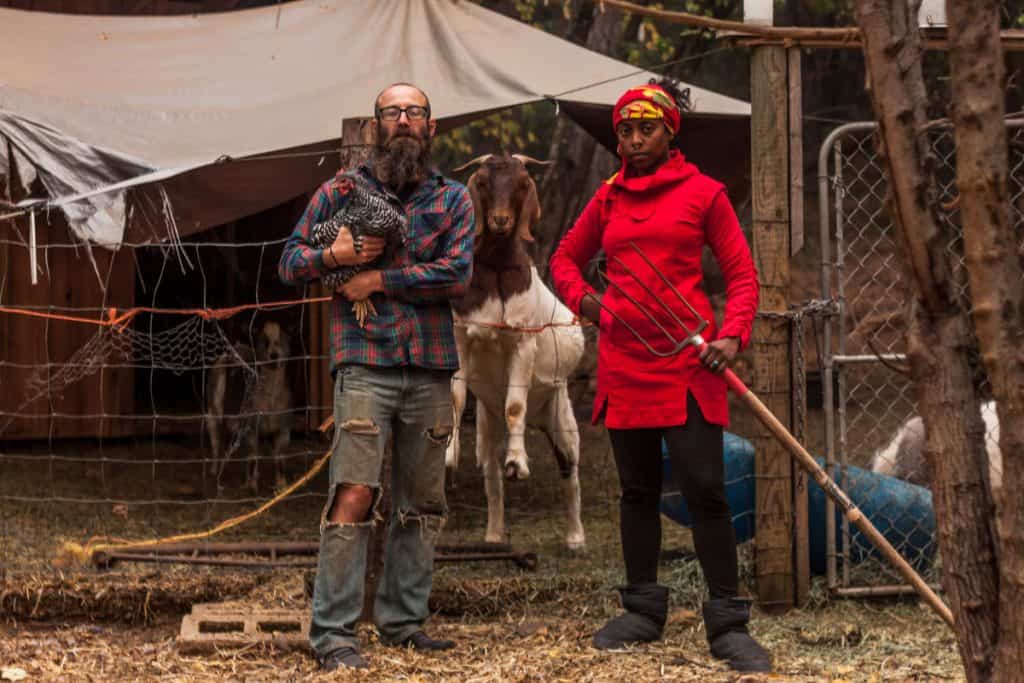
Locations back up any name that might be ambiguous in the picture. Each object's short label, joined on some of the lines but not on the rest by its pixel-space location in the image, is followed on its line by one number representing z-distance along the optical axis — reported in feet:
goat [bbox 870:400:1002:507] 42.58
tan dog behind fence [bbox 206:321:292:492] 60.46
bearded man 28.48
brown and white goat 39.71
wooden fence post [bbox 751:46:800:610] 34.27
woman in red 28.88
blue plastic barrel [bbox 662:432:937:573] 36.44
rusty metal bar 38.58
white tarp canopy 38.81
